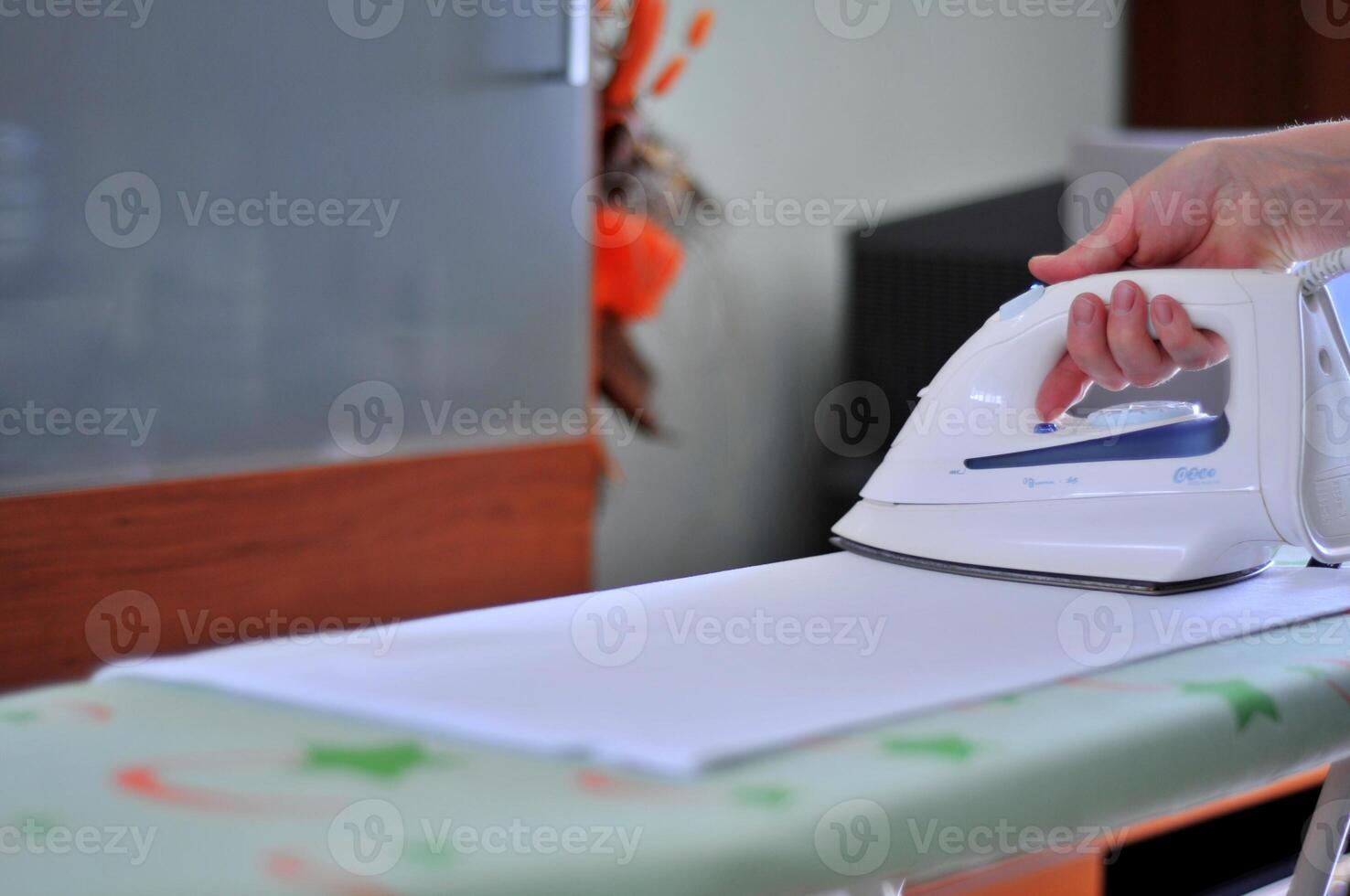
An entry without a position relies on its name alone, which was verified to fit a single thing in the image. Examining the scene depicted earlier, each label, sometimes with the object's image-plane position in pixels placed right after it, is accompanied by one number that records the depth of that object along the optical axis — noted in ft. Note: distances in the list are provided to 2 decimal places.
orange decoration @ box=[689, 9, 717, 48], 10.20
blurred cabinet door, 8.93
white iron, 7.91
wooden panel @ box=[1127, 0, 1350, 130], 15.64
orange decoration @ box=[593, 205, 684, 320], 10.21
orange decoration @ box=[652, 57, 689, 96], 10.08
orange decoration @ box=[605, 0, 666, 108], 10.07
